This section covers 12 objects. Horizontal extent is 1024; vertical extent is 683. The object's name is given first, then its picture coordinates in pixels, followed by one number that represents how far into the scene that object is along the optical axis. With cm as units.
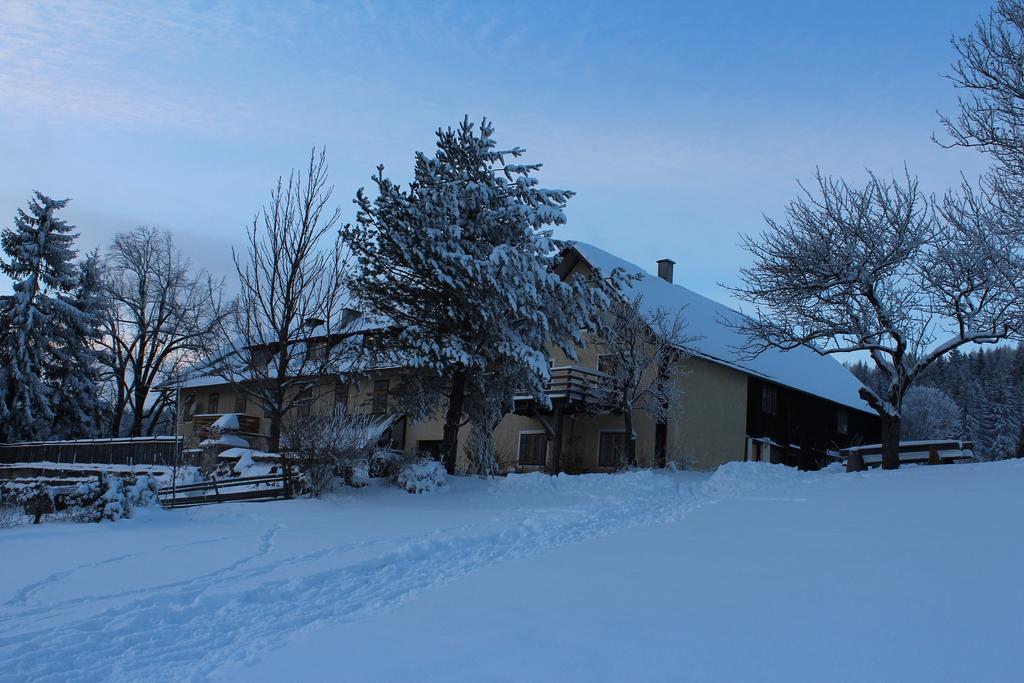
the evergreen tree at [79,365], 3515
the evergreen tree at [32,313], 3288
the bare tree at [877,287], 1762
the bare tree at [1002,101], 1405
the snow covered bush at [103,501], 1265
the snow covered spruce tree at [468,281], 1842
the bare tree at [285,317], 1803
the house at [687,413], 2591
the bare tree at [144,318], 3909
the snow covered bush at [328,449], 1593
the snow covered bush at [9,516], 1316
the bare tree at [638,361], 2455
